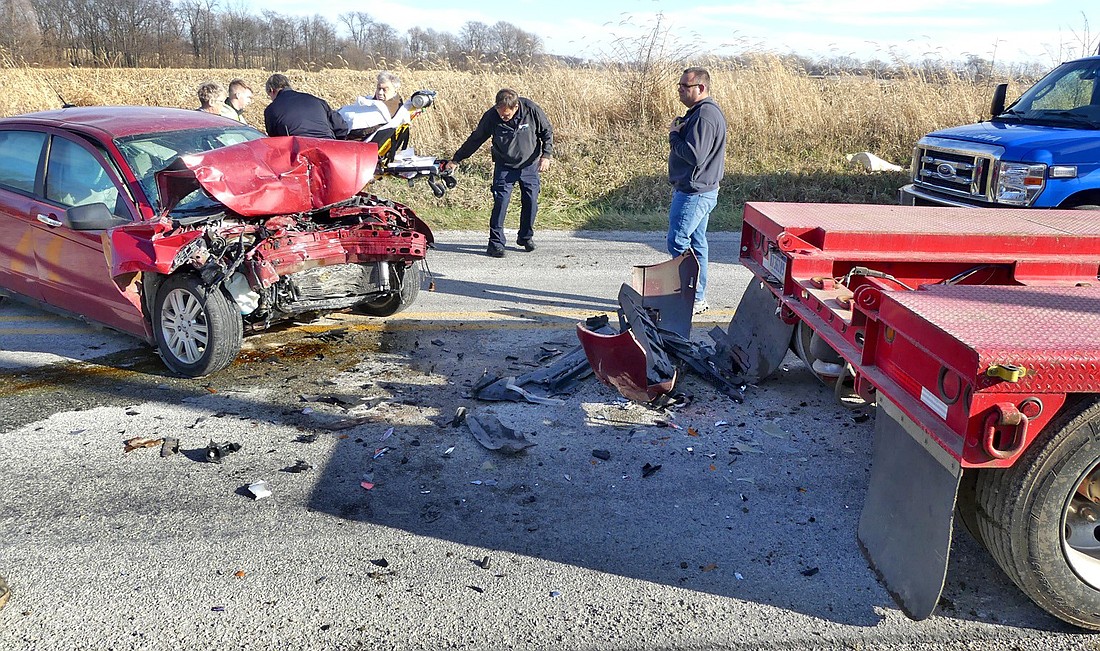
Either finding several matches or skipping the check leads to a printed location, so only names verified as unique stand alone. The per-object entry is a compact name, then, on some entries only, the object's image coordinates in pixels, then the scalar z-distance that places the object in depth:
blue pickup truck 8.12
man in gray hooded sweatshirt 6.96
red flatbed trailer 2.79
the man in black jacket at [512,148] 9.41
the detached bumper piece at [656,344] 5.09
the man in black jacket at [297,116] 8.58
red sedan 5.48
